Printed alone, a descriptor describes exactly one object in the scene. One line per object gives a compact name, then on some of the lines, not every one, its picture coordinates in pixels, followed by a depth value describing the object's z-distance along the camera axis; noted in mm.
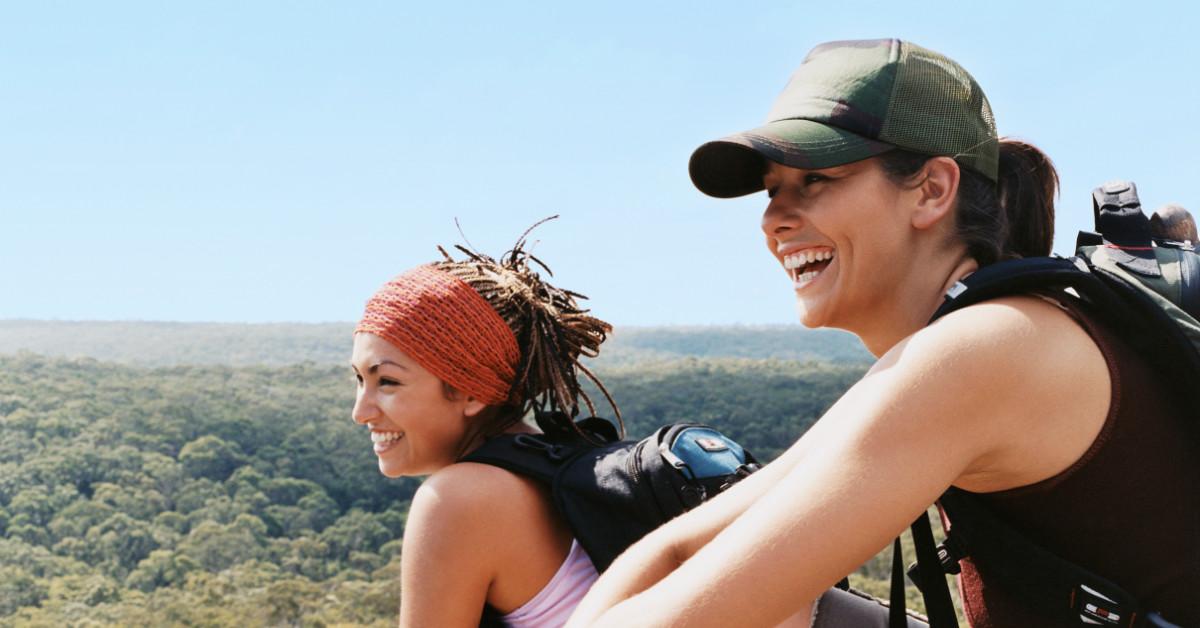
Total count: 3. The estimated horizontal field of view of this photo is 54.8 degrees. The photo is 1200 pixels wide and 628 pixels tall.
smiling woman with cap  1410
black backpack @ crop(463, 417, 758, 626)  2555
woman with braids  2775
